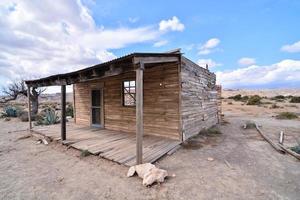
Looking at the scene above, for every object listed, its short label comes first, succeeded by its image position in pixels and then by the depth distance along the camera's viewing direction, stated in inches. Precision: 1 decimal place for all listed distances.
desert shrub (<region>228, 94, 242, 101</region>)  1205.5
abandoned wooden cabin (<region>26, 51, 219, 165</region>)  183.3
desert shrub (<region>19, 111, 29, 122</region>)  492.1
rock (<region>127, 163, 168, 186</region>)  134.0
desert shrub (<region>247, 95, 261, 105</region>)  929.3
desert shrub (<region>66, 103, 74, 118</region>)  590.4
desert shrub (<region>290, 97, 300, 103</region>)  958.3
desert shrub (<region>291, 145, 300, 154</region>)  203.8
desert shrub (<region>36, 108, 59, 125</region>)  404.2
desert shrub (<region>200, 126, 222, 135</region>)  312.1
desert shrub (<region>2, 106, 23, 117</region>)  572.1
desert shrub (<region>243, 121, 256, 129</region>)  369.3
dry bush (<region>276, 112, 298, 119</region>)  507.5
